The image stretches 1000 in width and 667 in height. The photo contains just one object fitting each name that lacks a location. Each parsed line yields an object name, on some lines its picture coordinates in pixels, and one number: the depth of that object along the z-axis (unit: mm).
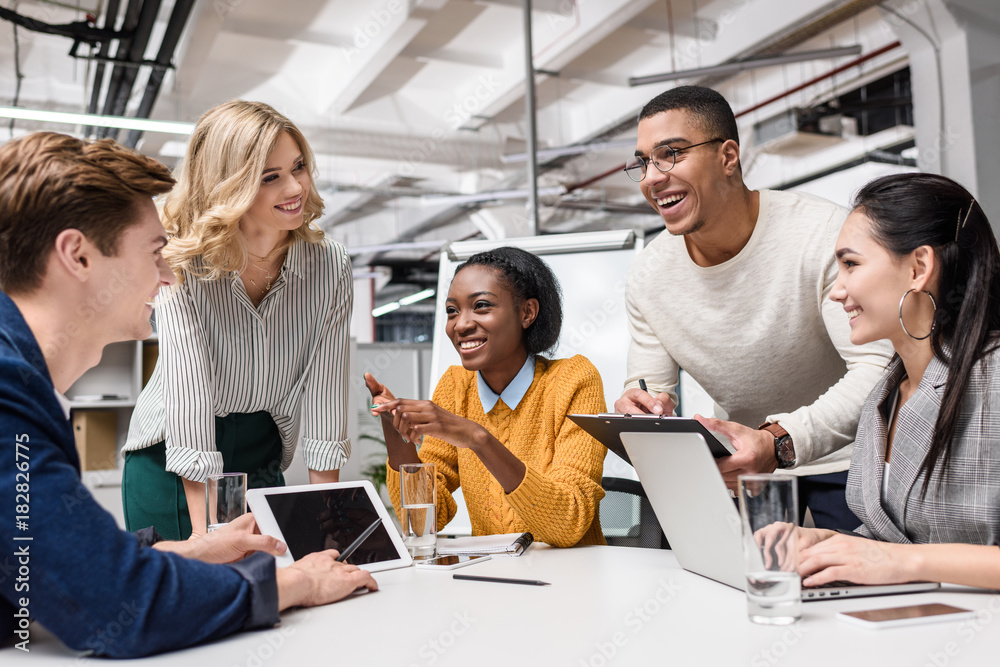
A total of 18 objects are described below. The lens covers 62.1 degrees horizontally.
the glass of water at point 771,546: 1018
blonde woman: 1729
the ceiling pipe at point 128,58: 5605
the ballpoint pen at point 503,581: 1308
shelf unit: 4977
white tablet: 1432
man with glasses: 2012
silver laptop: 1168
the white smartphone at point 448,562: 1478
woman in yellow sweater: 1699
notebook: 1632
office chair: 2291
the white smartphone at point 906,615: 997
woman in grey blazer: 1174
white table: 914
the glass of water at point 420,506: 1549
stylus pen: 1454
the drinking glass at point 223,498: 1384
